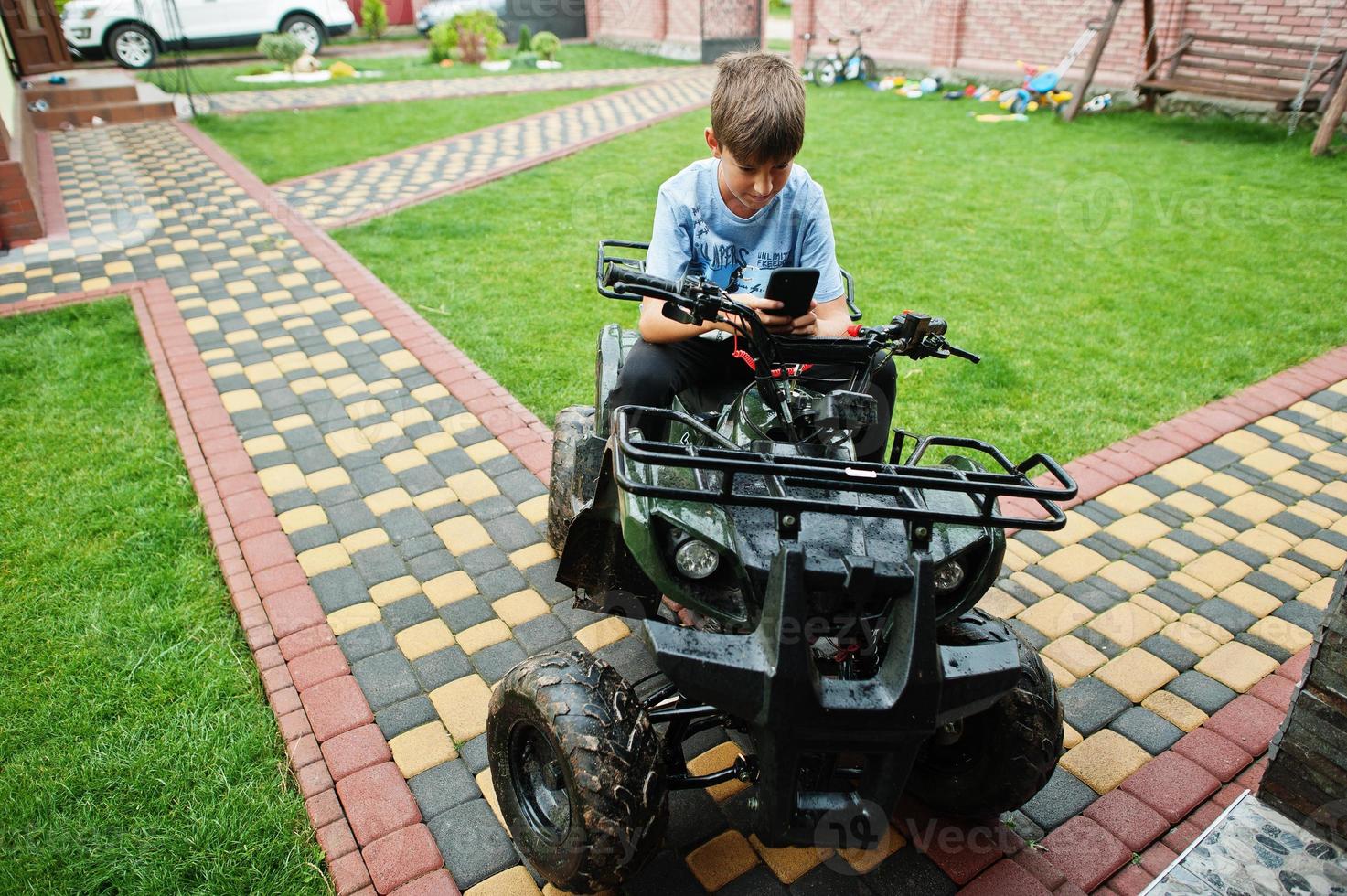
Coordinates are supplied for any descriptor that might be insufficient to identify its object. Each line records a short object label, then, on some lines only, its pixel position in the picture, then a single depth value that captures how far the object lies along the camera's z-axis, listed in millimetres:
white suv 16844
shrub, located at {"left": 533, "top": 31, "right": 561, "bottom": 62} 18625
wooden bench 10391
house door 14906
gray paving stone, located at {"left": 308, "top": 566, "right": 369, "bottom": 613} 3635
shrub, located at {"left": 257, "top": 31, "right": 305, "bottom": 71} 16656
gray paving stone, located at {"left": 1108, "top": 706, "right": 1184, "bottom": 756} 3006
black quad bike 1813
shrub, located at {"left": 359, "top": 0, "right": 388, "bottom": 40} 21888
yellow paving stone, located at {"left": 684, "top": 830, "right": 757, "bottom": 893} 2518
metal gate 19531
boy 2775
